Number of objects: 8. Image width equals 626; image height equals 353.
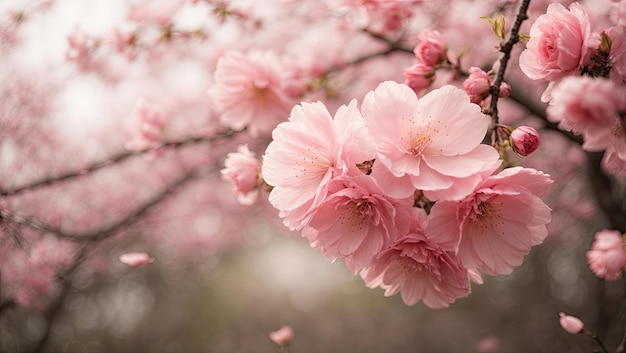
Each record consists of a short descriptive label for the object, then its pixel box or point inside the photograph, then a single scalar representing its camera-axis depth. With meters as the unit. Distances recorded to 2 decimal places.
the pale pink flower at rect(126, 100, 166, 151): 0.79
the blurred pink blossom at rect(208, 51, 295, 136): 0.74
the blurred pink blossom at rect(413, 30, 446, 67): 0.67
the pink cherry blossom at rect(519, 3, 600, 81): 0.63
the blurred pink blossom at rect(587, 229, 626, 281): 0.63
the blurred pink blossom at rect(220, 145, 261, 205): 0.68
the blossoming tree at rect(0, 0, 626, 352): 0.62
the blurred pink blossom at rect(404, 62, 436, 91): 0.67
